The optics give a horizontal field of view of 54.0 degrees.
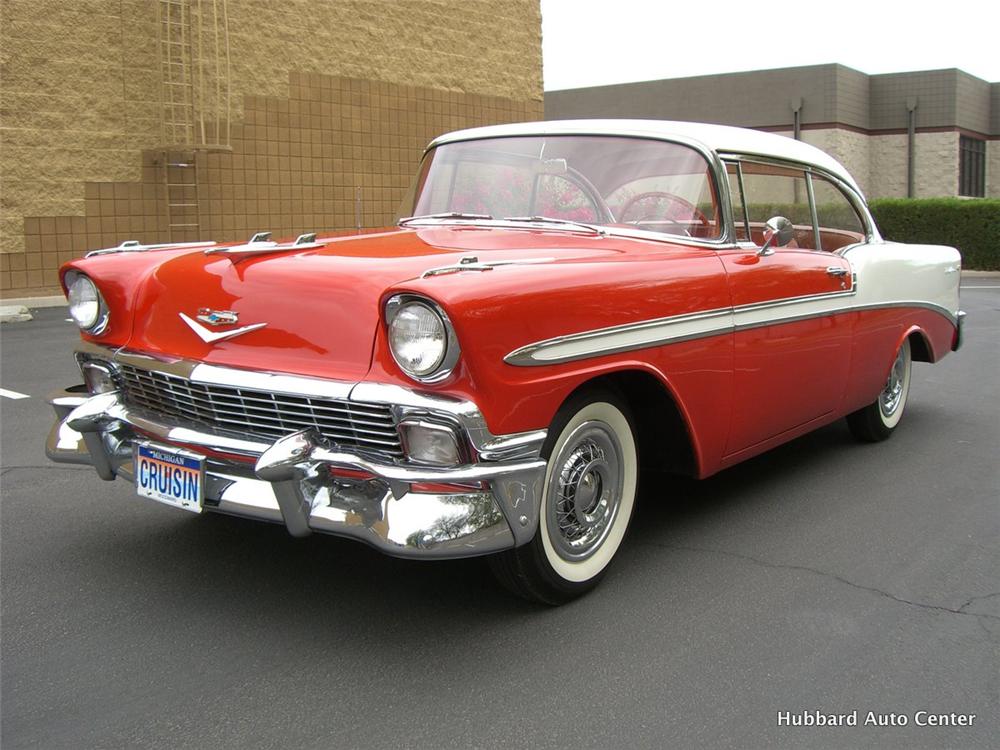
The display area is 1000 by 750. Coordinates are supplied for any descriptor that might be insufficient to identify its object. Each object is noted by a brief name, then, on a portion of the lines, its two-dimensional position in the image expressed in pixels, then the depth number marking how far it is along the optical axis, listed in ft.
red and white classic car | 8.84
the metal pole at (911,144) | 93.50
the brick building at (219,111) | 38.75
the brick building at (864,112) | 89.61
